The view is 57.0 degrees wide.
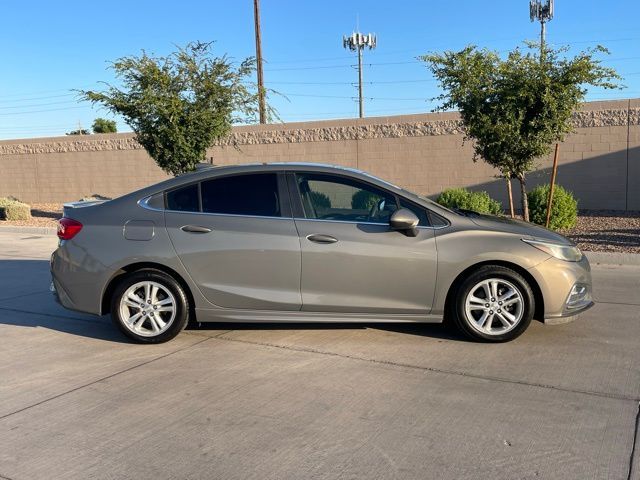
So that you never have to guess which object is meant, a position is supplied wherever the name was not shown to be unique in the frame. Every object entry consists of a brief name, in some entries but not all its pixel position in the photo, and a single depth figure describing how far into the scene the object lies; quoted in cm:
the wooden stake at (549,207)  1217
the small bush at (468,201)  1329
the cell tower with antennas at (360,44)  5584
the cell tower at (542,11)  3769
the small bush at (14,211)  1936
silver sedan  526
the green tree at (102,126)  5481
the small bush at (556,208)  1281
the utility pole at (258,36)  2603
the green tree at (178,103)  1462
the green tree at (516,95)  1079
